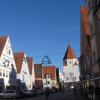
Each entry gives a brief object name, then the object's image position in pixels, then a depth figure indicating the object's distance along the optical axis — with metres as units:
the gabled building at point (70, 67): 65.67
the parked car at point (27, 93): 34.16
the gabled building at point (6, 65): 38.27
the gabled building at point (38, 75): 63.53
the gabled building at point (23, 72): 46.38
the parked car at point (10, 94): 27.66
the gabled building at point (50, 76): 74.10
